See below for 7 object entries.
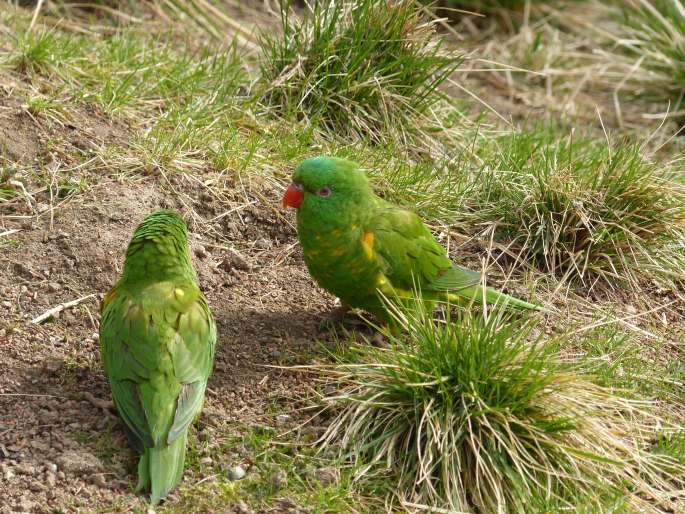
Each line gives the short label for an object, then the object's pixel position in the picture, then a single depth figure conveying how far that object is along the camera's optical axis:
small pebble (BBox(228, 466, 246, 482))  7.11
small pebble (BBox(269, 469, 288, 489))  7.05
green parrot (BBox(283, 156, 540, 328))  8.19
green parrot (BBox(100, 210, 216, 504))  6.80
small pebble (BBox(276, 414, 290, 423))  7.67
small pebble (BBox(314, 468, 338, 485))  7.09
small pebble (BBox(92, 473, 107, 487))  6.77
